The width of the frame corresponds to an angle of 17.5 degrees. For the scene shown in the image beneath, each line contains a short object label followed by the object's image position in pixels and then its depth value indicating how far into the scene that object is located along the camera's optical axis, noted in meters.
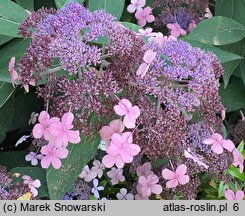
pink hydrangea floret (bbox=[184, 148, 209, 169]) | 0.71
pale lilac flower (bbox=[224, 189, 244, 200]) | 0.79
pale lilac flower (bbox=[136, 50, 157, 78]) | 0.68
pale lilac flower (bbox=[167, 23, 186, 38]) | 0.89
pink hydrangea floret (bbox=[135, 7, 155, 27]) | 0.90
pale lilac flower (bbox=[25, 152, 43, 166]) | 0.82
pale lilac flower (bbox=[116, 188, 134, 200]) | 0.83
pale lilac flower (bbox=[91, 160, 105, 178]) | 0.83
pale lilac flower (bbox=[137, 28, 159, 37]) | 0.78
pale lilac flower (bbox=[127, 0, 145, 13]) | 0.91
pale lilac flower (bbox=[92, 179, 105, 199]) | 0.82
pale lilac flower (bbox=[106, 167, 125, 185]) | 0.83
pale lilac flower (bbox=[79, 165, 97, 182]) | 0.83
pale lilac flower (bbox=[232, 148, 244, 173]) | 0.77
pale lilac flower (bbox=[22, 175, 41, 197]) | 0.75
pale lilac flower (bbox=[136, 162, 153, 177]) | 0.77
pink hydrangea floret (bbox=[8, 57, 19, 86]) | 0.71
